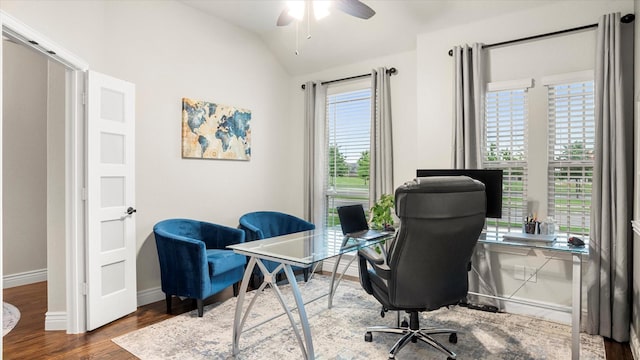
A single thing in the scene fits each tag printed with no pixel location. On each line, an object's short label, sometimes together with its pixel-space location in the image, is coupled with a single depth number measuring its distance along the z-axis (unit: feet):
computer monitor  10.93
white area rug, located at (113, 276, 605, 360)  8.82
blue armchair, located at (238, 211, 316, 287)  14.86
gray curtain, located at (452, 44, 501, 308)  11.92
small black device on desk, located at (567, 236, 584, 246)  9.11
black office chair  7.28
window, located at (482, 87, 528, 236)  11.60
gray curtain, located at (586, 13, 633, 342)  9.62
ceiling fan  9.16
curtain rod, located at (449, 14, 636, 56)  9.69
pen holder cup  10.60
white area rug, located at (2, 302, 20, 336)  10.18
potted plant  11.59
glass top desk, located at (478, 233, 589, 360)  8.12
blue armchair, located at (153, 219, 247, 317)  10.91
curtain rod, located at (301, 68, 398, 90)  14.66
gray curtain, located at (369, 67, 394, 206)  14.58
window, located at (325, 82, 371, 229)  15.81
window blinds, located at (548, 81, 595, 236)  10.60
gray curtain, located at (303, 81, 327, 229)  16.87
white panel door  10.13
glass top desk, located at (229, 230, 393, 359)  7.69
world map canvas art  13.58
